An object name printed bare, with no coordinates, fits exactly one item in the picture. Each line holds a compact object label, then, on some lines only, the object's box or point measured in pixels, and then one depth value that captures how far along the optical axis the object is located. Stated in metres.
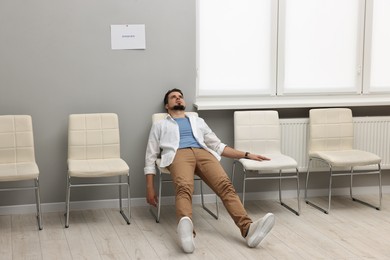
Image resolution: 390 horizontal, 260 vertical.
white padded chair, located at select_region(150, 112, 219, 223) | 4.84
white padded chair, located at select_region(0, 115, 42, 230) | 4.79
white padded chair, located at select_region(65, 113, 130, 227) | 4.88
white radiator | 5.48
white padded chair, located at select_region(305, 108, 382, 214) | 5.33
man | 4.15
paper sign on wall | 5.06
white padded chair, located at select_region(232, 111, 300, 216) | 5.23
